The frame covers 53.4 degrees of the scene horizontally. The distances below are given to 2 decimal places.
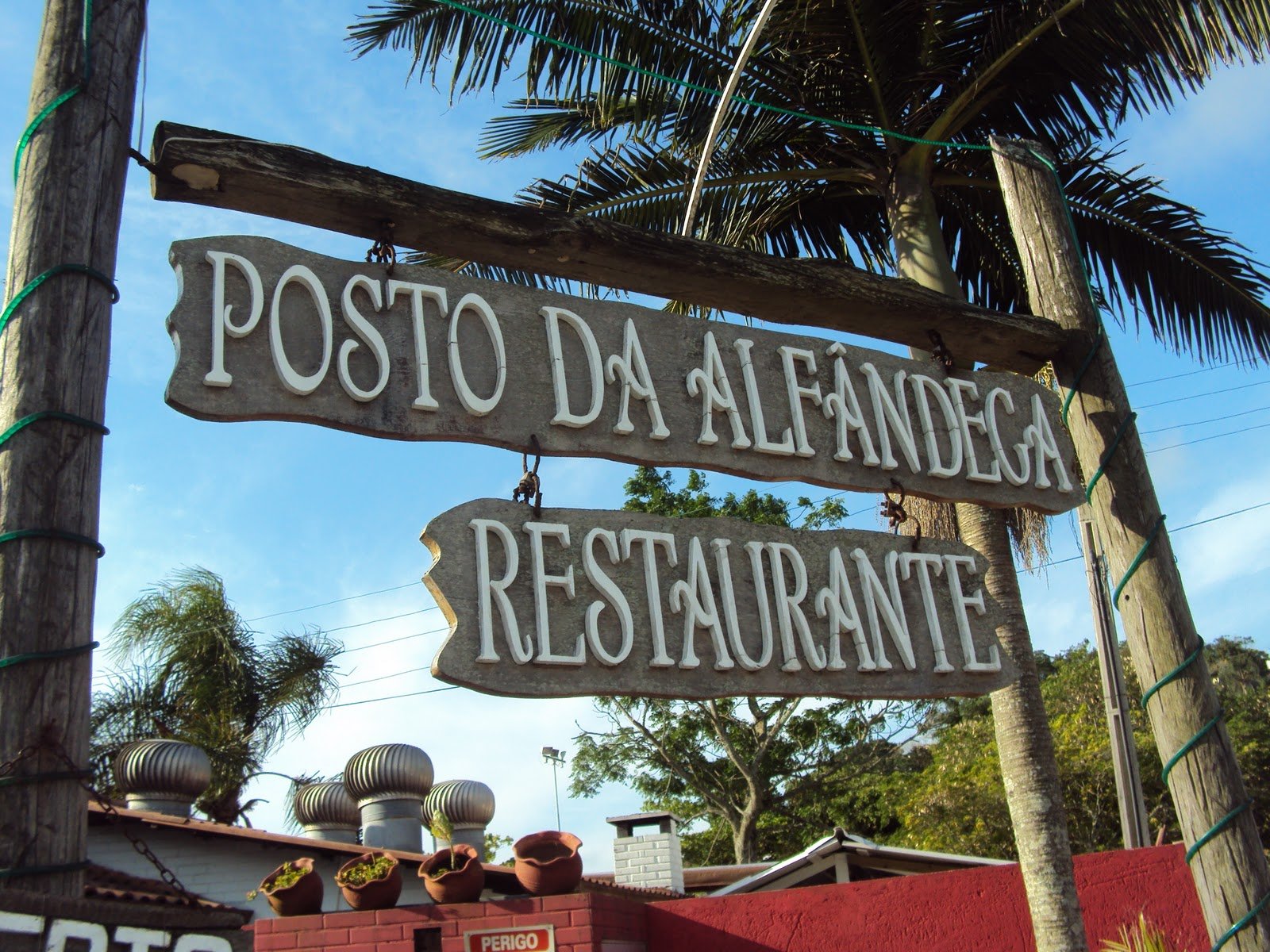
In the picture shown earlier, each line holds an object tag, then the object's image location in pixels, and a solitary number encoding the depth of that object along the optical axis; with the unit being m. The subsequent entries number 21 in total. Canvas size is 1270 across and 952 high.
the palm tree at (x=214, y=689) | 20.09
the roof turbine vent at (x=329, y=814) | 13.54
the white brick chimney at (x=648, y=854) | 14.19
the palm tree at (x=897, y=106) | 8.45
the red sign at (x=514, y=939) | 9.00
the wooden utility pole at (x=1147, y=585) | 4.32
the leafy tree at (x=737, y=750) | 21.72
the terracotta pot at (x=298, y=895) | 9.26
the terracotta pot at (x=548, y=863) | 9.31
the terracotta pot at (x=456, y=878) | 9.35
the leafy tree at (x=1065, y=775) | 23.06
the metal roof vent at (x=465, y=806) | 13.10
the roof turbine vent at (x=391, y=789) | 12.58
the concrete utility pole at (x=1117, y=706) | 14.66
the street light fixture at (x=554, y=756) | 23.48
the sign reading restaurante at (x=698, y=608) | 3.60
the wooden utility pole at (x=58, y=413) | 2.87
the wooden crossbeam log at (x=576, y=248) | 3.74
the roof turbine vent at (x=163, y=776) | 12.25
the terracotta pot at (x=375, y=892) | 9.31
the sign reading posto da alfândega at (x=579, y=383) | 3.58
